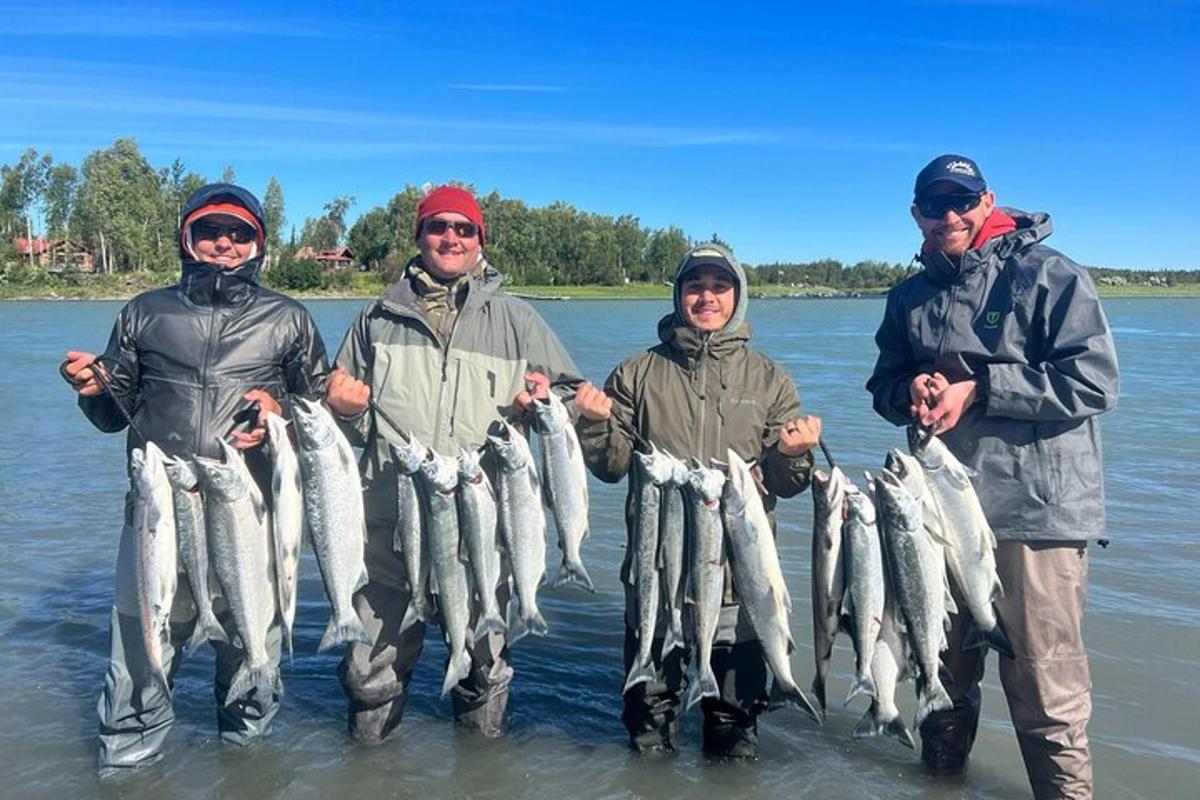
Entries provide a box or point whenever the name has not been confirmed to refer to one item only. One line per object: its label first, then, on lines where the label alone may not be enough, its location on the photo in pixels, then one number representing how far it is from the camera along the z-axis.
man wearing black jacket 5.16
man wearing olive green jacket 5.24
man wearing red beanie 5.39
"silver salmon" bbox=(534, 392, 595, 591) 4.99
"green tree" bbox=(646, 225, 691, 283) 123.62
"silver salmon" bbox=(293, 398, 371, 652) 4.80
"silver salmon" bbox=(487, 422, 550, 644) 5.05
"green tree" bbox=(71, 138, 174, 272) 86.62
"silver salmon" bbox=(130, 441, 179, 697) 4.75
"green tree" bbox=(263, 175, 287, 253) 99.56
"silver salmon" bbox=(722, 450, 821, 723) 4.88
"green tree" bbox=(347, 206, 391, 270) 102.06
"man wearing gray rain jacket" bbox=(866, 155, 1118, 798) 4.65
